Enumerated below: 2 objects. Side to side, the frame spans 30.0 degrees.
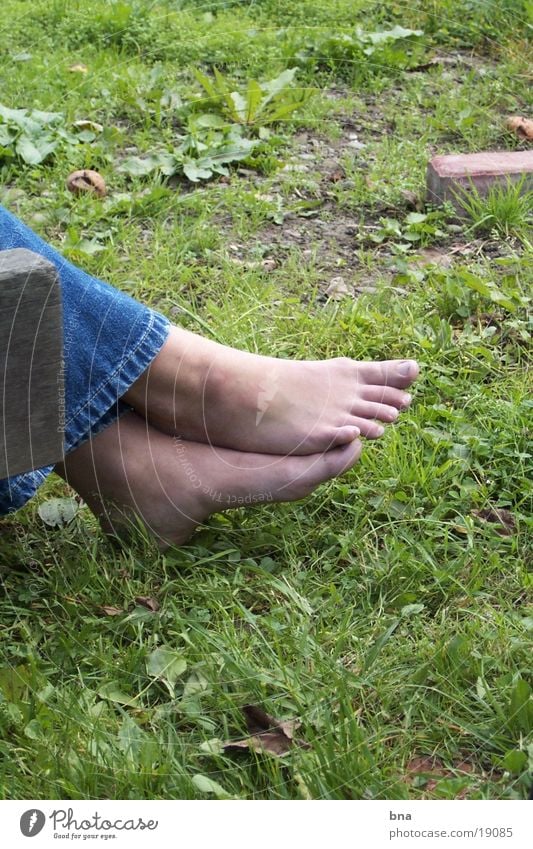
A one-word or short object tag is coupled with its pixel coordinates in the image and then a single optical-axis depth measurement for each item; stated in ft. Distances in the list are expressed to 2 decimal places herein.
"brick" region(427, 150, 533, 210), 6.99
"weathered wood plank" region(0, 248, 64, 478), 3.17
